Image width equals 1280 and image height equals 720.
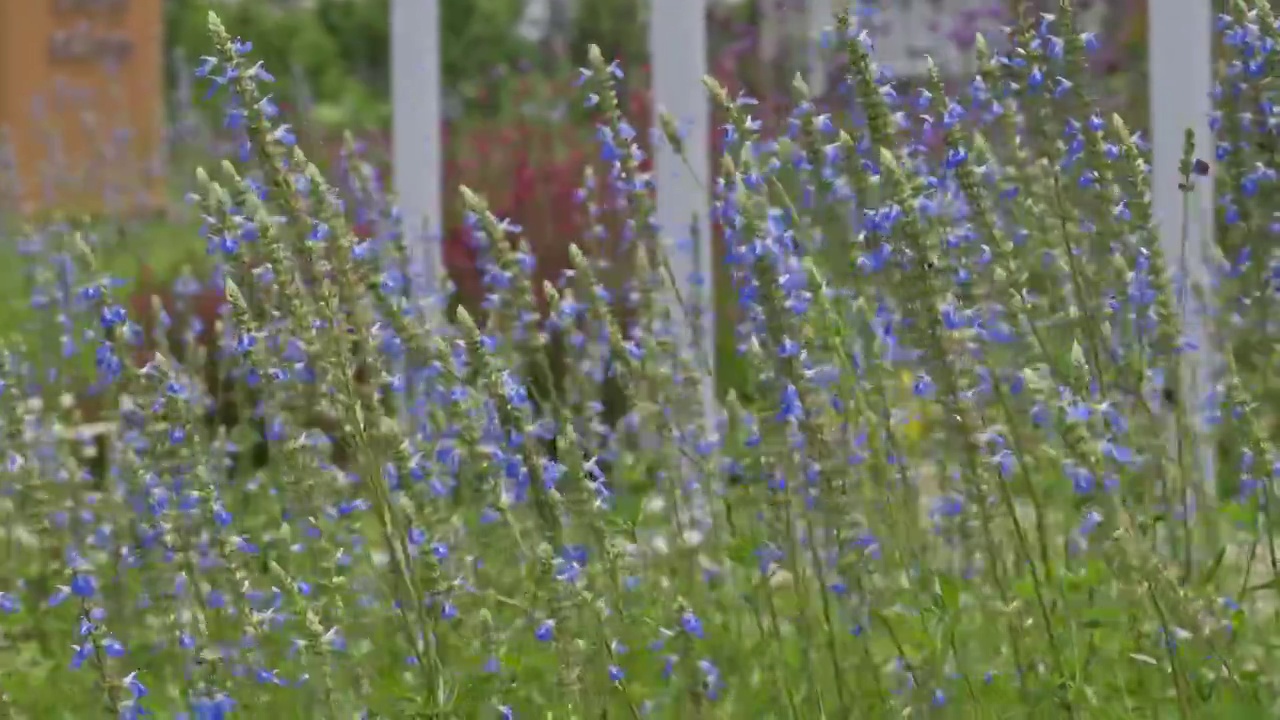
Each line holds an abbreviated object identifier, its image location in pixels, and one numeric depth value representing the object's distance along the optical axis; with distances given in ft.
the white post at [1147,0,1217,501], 24.04
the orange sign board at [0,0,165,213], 46.21
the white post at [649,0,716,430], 23.66
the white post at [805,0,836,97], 26.99
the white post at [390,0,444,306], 24.81
